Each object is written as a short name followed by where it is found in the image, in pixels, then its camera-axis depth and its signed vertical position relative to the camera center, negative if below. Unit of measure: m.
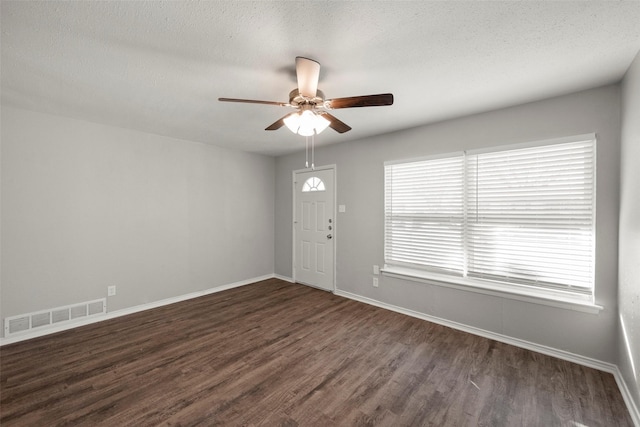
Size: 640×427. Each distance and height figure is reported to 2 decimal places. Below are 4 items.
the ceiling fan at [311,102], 1.78 +0.77
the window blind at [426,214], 3.08 -0.02
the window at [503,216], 2.37 -0.04
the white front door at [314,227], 4.35 -0.28
